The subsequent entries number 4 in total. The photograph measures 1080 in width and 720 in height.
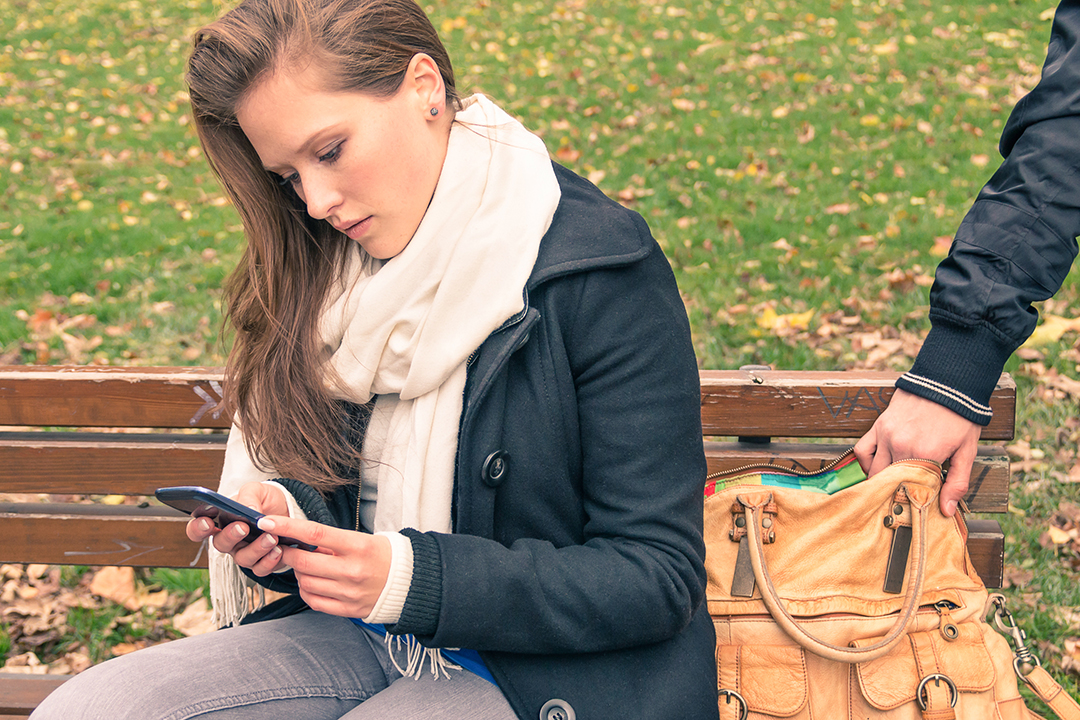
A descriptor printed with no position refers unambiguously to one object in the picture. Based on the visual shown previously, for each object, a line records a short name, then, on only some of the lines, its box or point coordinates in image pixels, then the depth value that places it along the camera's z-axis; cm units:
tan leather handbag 257
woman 251
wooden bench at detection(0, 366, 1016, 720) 276
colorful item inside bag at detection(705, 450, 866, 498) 267
